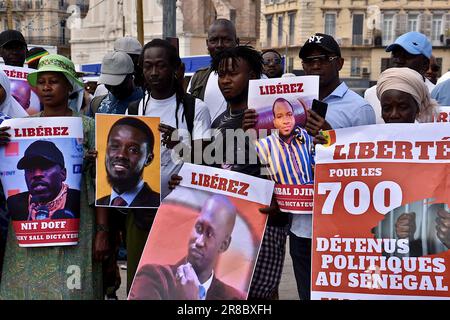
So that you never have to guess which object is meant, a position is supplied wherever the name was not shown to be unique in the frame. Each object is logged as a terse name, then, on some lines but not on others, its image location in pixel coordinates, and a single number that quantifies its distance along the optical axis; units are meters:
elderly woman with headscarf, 3.73
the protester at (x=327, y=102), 3.93
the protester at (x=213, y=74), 5.27
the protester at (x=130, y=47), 5.92
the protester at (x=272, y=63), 8.28
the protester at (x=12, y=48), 6.60
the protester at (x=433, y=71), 7.61
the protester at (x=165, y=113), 4.19
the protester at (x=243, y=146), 4.07
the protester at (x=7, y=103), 4.47
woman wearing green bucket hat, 4.08
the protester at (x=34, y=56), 7.41
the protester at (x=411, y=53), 5.42
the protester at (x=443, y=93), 5.39
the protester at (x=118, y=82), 5.09
